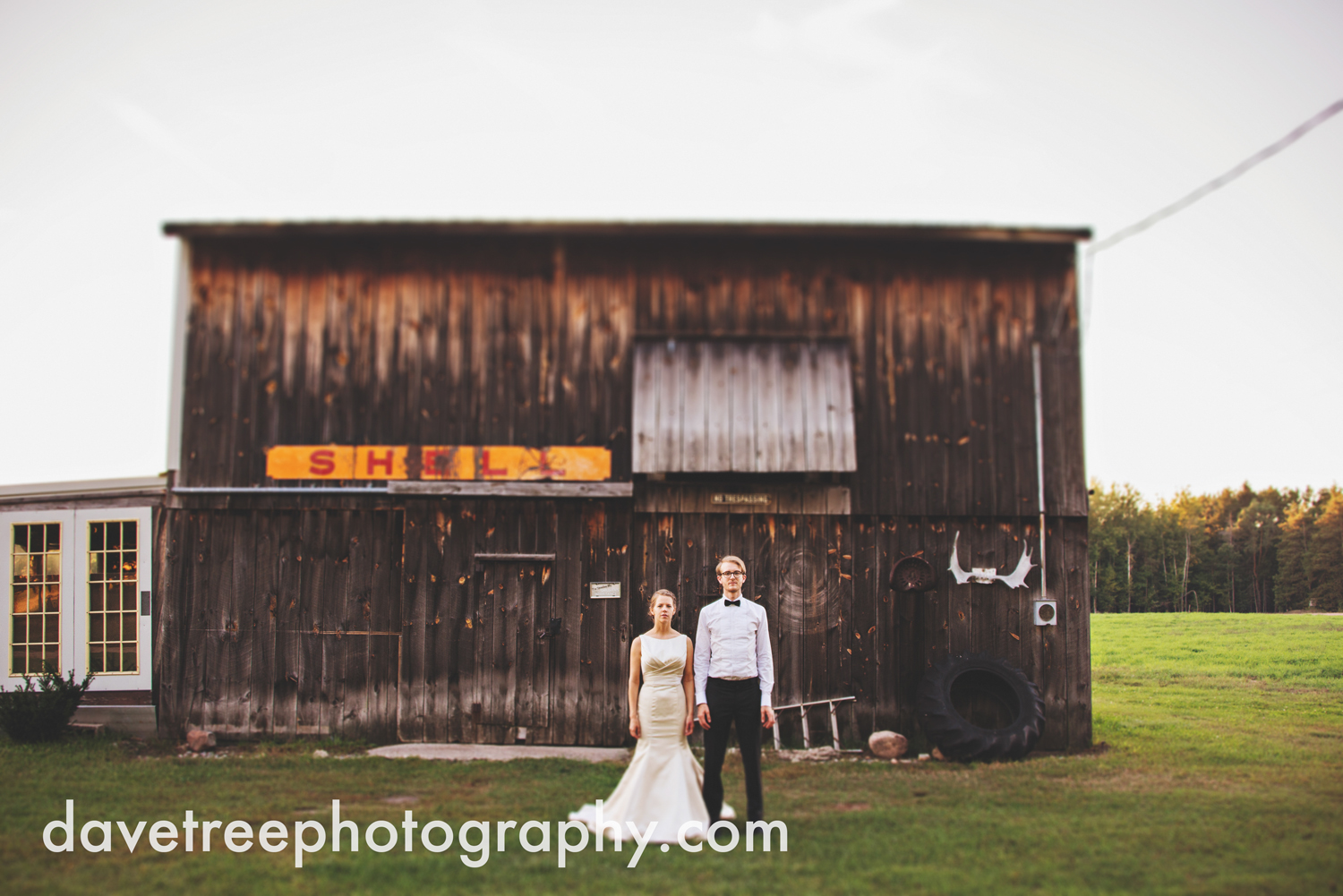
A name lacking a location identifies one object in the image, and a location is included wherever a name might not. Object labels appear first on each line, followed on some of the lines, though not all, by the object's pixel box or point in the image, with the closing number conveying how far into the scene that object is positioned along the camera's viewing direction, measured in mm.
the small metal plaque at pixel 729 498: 9734
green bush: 9320
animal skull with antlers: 9664
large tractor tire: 8766
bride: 6012
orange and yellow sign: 9797
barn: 9633
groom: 6230
